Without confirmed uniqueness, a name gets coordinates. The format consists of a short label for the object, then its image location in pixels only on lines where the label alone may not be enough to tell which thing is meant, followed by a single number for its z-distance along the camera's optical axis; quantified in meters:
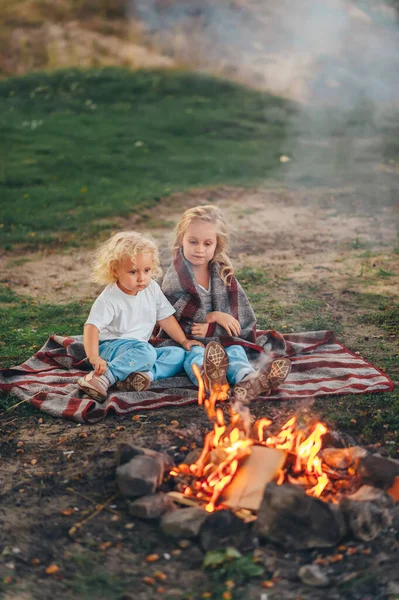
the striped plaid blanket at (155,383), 4.62
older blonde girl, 5.07
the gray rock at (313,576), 2.99
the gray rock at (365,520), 3.22
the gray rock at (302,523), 3.21
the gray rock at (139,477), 3.52
